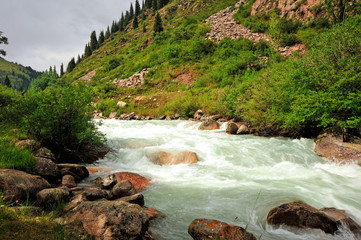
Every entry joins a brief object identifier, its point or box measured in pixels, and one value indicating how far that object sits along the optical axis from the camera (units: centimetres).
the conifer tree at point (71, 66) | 8671
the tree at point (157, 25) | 4903
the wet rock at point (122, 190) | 448
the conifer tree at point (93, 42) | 9875
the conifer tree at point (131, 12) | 10658
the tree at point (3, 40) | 648
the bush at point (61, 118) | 654
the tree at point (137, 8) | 10044
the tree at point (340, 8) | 1454
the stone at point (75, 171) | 549
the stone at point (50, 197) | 360
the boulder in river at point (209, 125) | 1402
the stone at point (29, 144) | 591
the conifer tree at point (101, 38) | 10132
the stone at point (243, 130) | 1260
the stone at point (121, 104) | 2389
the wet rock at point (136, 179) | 570
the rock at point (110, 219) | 274
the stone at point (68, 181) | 485
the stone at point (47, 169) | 497
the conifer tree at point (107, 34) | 10588
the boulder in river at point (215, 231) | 290
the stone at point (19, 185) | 346
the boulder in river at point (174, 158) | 798
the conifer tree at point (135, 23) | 8412
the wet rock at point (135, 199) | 416
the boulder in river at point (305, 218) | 364
